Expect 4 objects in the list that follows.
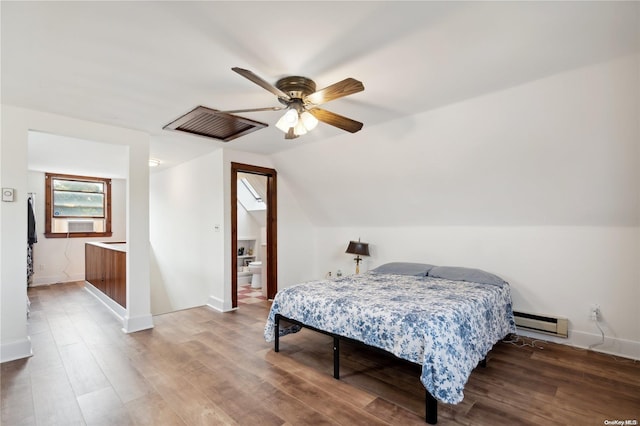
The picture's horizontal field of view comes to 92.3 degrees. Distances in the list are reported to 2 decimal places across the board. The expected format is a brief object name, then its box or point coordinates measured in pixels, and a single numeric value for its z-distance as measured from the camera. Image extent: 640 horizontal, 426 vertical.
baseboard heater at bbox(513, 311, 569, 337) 3.23
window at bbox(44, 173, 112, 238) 6.42
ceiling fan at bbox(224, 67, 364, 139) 2.23
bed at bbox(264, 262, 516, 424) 2.01
